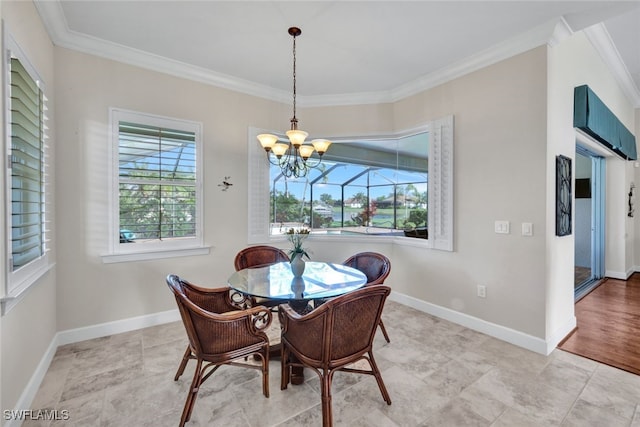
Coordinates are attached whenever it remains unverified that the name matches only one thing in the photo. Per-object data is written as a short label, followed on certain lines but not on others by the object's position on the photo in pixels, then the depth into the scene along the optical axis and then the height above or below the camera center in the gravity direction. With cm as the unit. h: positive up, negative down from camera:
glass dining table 201 -57
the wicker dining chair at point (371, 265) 273 -55
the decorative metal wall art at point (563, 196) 275 +15
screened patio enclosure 409 +29
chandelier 245 +62
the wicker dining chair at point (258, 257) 316 -52
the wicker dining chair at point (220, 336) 173 -81
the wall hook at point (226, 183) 357 +36
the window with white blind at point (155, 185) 298 +30
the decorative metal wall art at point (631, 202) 521 +17
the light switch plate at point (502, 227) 286 -16
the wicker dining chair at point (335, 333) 163 -74
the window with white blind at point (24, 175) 169 +25
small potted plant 244 -41
